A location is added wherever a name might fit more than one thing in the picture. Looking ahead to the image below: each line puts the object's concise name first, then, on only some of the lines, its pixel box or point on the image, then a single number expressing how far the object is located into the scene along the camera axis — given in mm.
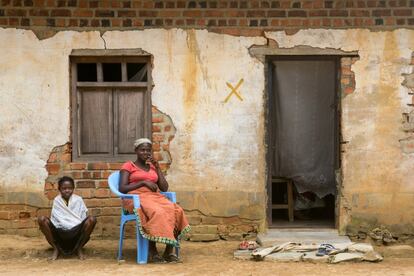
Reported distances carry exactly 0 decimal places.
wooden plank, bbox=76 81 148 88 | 7605
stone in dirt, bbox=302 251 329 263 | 6621
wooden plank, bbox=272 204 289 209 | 8480
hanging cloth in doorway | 8055
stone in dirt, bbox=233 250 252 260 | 6812
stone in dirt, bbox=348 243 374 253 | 6833
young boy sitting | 6660
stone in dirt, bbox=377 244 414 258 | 7148
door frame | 7578
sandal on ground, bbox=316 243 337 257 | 6734
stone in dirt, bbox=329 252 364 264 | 6590
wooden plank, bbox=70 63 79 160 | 7602
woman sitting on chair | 6273
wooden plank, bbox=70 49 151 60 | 7523
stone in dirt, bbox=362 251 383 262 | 6680
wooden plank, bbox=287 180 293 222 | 8500
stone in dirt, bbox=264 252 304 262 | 6672
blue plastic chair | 6406
